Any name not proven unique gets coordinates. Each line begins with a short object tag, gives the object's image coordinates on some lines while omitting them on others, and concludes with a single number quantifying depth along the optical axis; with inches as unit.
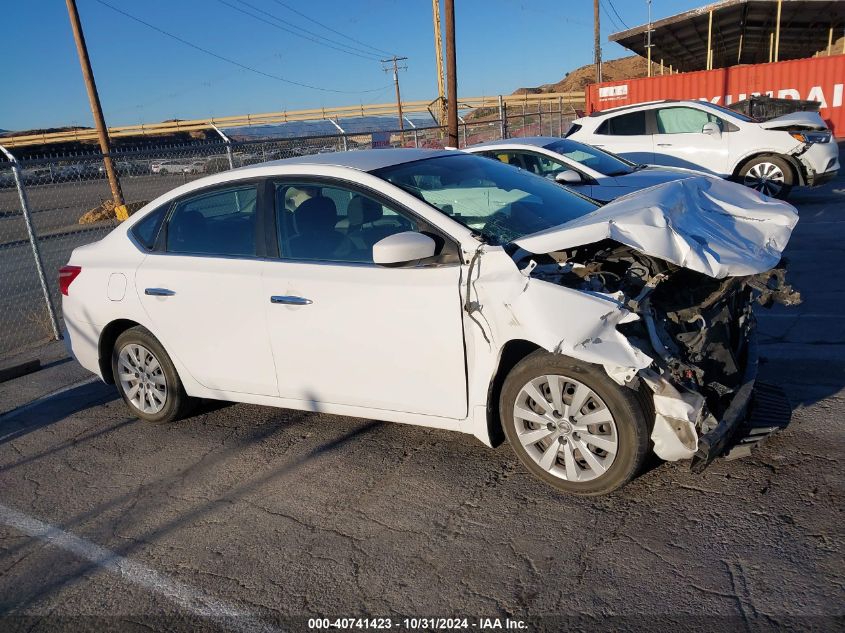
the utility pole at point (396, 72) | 1786.7
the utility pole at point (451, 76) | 703.1
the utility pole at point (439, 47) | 1099.7
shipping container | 879.7
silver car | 340.2
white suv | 464.4
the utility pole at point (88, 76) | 711.1
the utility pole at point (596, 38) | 1392.7
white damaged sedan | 135.7
